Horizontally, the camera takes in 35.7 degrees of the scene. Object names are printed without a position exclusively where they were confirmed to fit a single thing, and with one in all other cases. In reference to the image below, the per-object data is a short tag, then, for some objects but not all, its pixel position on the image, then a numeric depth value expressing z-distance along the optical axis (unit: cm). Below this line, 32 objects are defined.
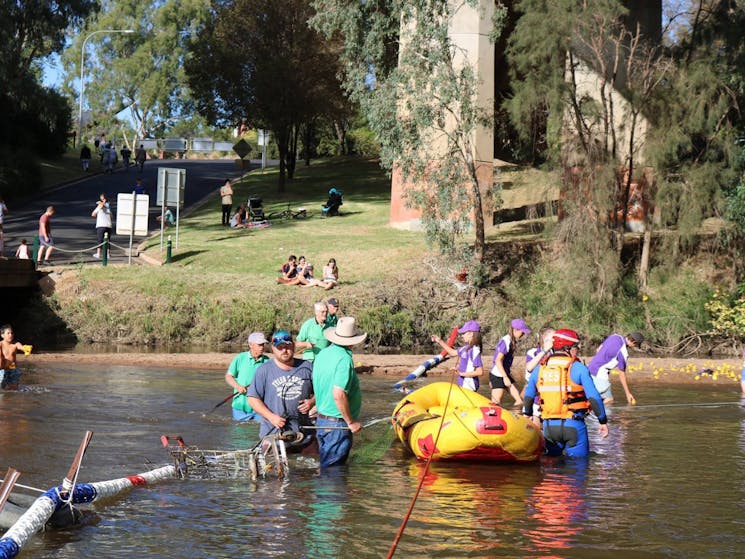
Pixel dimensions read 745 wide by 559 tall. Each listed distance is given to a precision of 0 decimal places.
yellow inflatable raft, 1384
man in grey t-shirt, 1248
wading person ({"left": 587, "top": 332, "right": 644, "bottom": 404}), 1764
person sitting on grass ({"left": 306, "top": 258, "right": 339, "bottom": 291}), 3306
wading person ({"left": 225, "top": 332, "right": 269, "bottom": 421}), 1441
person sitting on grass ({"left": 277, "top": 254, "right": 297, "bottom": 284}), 3356
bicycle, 4566
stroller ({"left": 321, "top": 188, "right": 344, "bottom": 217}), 4622
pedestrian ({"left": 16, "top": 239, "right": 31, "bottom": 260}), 3359
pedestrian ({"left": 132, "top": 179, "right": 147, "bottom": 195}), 4378
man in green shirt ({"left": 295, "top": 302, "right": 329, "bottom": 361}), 1603
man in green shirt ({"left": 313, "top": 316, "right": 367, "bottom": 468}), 1187
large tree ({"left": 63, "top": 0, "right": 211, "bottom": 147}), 11312
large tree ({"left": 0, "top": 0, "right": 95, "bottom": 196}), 4716
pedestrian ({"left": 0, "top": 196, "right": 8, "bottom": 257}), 3372
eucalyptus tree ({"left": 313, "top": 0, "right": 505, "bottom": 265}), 3309
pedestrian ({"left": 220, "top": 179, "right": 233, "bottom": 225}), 4397
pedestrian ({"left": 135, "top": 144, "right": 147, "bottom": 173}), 6431
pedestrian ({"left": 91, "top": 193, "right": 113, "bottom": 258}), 3675
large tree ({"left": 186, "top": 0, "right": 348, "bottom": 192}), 5256
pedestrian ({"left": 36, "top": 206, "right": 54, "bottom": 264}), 3453
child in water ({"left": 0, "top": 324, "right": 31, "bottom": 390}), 1955
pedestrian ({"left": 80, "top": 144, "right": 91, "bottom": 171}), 6438
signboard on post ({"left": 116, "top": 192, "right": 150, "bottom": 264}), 3494
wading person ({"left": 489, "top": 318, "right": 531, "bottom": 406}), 1655
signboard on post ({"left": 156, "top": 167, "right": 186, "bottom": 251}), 3556
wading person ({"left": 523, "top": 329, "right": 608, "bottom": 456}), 1328
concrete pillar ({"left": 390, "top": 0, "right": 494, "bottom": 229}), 3591
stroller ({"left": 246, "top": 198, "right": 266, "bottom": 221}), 4400
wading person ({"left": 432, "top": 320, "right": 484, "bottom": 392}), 1656
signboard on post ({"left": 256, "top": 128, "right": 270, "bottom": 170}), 6928
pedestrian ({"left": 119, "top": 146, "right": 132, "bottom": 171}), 6706
